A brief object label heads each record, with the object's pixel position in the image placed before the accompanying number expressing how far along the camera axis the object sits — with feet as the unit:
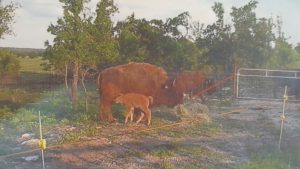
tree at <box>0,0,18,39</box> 49.32
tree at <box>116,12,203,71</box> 76.59
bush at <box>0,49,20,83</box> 85.44
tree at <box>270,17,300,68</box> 92.74
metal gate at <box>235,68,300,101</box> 74.13
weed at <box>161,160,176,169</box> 31.73
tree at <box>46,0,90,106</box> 54.03
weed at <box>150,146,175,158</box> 34.96
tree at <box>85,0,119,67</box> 55.62
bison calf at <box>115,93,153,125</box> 47.39
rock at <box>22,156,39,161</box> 33.28
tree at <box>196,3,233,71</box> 86.74
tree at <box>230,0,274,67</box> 86.58
